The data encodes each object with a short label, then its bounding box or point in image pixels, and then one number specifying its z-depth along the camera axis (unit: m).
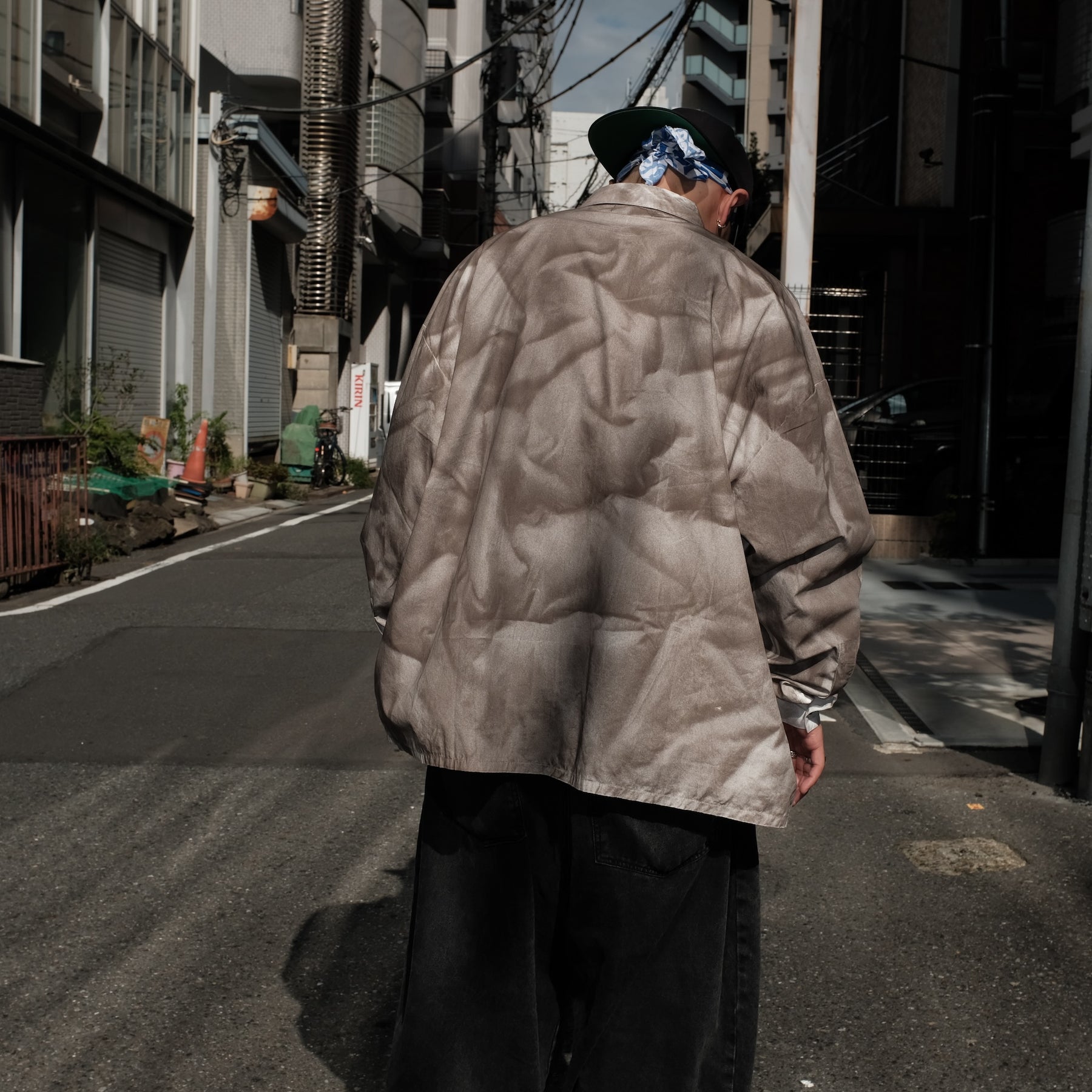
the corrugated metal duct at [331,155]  26.06
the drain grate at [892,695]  5.93
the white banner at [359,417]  28.28
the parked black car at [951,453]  12.23
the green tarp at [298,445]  22.48
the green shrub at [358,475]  24.52
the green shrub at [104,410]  14.52
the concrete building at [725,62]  61.17
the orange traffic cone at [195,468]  17.08
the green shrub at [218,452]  20.12
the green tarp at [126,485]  12.77
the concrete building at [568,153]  94.06
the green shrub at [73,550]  10.05
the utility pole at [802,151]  9.84
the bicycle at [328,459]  22.67
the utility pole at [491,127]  28.85
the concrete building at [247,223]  21.38
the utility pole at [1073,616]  4.98
